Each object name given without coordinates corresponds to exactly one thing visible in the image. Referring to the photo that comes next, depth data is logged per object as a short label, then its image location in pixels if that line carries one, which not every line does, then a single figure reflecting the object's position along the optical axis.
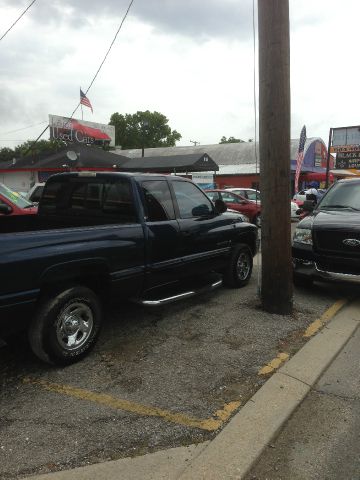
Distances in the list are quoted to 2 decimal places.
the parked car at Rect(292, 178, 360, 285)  5.73
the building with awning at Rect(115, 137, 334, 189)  35.25
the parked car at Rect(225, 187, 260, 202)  19.00
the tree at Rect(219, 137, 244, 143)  95.09
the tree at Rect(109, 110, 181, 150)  75.81
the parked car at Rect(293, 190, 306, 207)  23.70
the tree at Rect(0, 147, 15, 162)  81.70
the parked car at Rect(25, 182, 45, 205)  15.04
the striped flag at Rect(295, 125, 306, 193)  24.26
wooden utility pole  4.95
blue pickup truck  3.46
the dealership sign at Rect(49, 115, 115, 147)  35.59
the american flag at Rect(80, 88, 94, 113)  30.36
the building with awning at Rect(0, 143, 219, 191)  26.81
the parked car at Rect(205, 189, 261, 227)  17.12
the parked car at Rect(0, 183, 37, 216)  7.70
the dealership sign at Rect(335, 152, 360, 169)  30.20
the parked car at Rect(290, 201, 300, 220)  19.83
